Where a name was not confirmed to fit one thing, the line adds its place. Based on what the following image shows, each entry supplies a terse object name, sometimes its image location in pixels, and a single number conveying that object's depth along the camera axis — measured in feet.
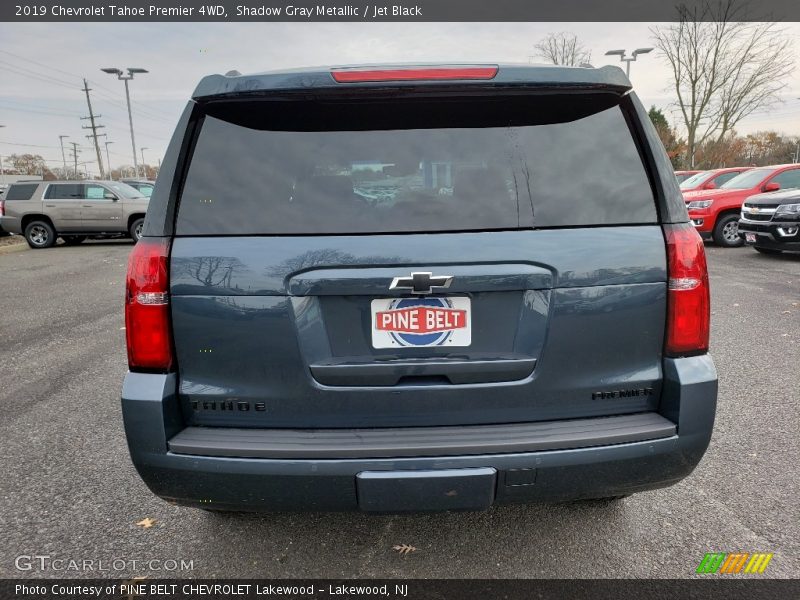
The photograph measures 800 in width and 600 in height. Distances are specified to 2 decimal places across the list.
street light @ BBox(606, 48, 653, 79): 84.17
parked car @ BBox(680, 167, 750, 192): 44.86
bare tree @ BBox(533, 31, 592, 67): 103.60
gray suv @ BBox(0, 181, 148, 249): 50.14
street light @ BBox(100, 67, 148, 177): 97.55
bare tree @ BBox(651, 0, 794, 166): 85.92
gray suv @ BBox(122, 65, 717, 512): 5.94
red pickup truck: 38.55
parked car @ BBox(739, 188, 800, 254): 31.35
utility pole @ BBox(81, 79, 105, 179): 183.25
